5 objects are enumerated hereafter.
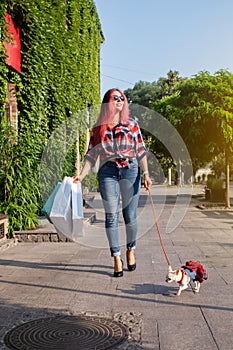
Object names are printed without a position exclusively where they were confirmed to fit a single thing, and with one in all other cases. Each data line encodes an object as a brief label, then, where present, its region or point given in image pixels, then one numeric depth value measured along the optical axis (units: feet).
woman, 16.38
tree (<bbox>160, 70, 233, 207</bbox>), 51.01
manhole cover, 10.11
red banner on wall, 30.31
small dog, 13.66
